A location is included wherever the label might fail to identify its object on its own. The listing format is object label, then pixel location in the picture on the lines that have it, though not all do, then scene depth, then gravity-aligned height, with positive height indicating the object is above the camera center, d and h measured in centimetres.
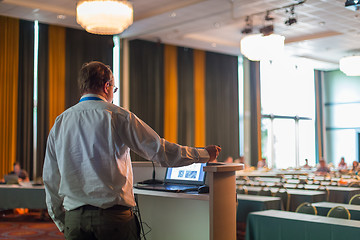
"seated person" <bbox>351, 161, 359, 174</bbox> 929 -55
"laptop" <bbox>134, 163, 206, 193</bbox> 325 -27
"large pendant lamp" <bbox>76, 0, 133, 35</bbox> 782 +222
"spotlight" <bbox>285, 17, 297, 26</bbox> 1038 +271
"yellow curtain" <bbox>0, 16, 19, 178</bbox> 1171 +139
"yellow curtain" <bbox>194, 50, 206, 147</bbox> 1605 +156
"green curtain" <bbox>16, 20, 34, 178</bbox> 1195 +124
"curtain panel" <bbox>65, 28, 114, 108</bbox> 1288 +260
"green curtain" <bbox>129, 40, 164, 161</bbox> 1430 +194
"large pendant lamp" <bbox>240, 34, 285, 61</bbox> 1009 +210
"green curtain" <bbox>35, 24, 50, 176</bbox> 1218 +124
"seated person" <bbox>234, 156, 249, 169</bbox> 1562 -59
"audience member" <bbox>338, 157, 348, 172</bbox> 1638 -84
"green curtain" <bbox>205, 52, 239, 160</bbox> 1653 +142
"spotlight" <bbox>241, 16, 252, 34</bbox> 1221 +321
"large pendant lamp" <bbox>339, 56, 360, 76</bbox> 1427 +236
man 234 -7
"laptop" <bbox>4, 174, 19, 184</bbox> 906 -66
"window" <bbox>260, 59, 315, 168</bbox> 1897 +128
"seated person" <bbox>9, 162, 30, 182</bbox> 1050 -64
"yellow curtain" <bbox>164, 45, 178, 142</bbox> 1521 +163
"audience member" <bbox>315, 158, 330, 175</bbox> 1408 -84
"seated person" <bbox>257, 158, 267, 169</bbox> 1576 -77
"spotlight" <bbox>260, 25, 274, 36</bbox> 1173 +285
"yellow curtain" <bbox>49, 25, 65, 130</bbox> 1252 +199
